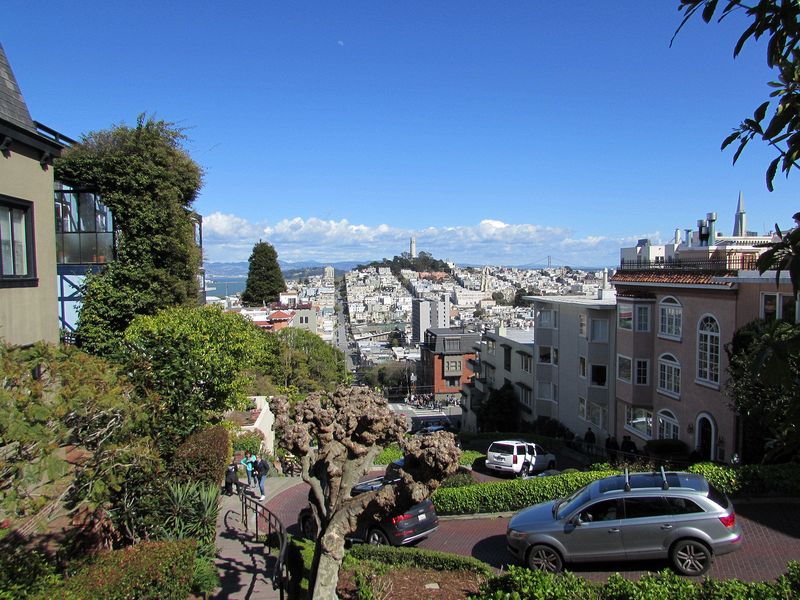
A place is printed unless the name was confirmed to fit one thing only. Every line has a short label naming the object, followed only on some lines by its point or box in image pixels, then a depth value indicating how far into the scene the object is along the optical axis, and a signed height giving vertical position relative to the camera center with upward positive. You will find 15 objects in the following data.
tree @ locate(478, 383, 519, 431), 39.38 -10.04
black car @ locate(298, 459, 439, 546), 11.91 -5.55
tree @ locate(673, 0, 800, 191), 3.27 +1.21
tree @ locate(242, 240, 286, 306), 76.31 -1.36
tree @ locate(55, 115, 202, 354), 20.69 +1.94
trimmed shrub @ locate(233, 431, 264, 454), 22.58 -6.99
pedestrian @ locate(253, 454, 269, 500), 17.27 -6.14
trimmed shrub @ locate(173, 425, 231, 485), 11.88 -4.04
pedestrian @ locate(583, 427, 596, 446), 27.67 -8.45
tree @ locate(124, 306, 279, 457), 13.55 -2.64
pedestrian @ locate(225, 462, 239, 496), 16.55 -6.13
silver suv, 9.72 -4.63
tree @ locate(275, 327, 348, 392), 47.81 -8.20
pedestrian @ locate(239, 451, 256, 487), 18.46 -6.41
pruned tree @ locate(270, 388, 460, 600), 7.02 -2.48
